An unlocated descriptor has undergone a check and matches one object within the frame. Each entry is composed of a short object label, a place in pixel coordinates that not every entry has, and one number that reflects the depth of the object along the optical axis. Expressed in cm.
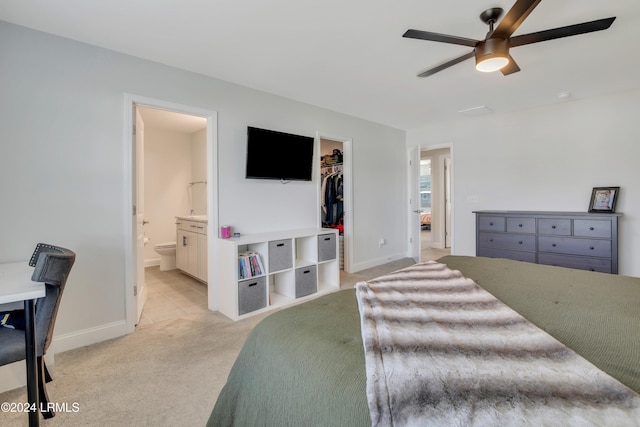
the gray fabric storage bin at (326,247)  342
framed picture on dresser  335
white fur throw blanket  61
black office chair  132
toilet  456
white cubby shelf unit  275
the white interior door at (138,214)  258
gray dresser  309
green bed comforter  76
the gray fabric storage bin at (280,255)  296
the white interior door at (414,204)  493
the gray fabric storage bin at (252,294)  274
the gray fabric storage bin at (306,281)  321
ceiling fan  161
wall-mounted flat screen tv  312
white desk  129
